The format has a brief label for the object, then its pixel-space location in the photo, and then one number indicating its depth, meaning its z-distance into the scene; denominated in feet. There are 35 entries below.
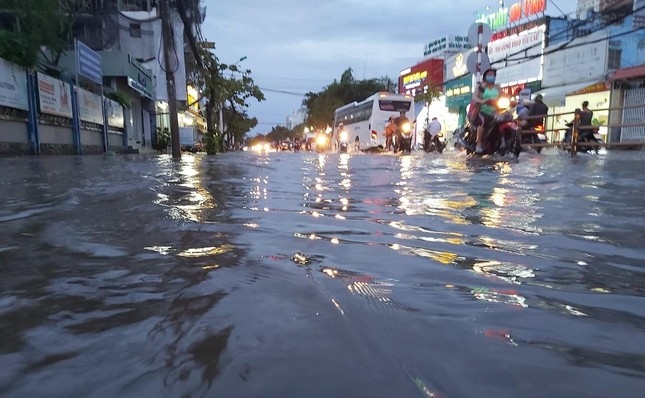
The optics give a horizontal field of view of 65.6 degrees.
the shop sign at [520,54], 81.97
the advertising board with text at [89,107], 46.96
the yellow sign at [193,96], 125.30
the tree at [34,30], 34.81
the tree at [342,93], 156.97
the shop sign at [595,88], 64.44
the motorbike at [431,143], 59.93
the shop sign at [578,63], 67.21
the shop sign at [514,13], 86.94
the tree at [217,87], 70.18
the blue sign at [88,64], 43.55
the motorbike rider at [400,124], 59.16
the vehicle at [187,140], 84.89
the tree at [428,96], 113.70
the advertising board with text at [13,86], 33.24
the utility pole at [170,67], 40.47
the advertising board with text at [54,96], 38.58
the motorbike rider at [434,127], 59.62
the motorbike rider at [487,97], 32.01
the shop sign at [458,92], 103.24
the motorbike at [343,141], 94.27
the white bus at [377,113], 76.23
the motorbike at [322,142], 128.12
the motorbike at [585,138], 36.50
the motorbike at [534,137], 38.78
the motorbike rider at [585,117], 37.32
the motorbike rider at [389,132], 61.05
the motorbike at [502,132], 32.25
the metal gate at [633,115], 59.11
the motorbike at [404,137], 58.95
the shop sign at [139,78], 65.72
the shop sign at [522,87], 80.48
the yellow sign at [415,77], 131.64
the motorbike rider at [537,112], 38.59
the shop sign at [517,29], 83.26
